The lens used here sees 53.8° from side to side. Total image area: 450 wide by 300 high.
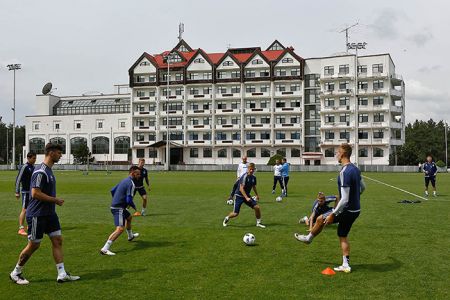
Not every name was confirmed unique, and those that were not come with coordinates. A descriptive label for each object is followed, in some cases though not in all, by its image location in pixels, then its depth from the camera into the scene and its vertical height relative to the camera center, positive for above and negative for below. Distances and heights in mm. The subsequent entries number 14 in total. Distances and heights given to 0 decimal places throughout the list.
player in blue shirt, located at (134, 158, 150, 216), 17420 -1386
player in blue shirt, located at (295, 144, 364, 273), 8477 -851
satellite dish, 112500 +17147
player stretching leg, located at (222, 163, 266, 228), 13597 -1205
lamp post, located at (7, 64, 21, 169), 87519 +17530
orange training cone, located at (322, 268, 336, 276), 8516 -2250
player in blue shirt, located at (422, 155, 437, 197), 24844 -903
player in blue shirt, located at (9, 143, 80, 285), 7809 -1054
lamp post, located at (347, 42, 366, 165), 86425 +12917
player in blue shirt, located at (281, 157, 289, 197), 24906 -1056
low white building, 100688 +7072
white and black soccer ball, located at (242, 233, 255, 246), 11172 -2134
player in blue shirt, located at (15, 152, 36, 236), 13172 -677
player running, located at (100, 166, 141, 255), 10469 -1192
